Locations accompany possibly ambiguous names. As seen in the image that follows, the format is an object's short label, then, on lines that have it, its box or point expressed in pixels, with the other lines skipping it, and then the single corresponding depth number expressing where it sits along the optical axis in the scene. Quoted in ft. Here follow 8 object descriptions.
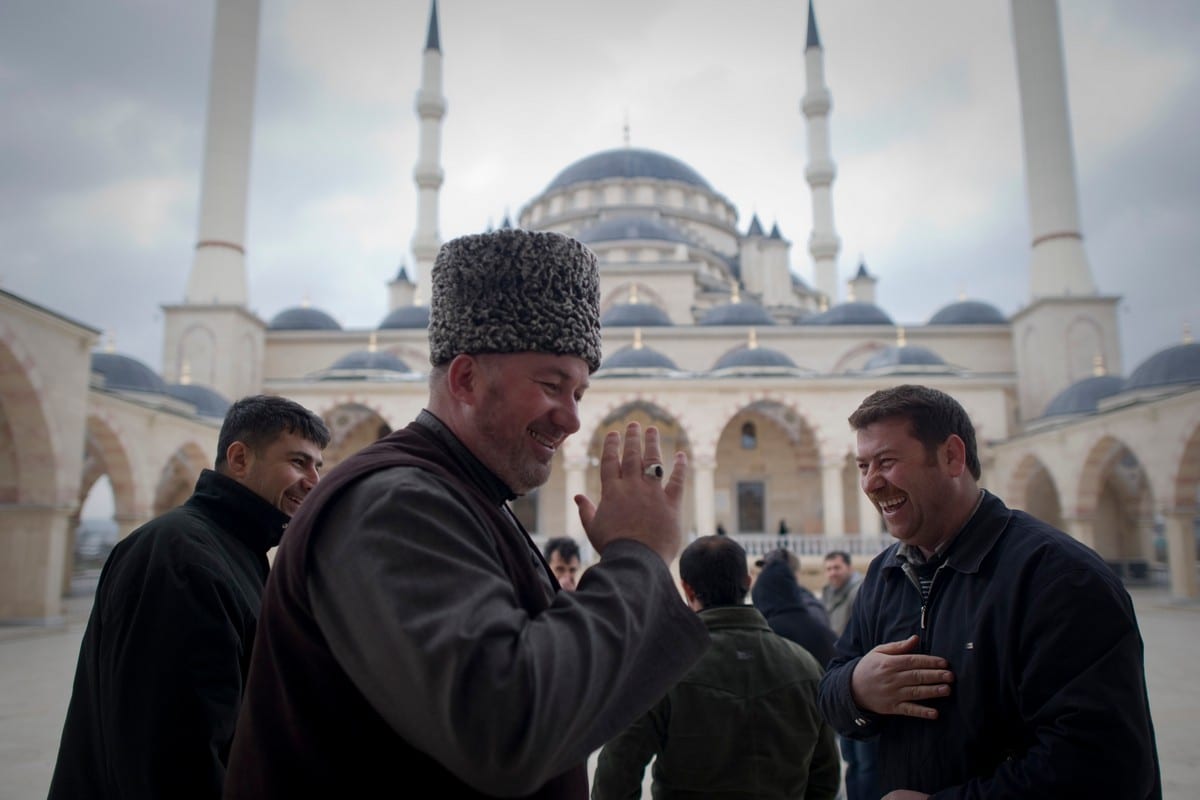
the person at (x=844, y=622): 11.39
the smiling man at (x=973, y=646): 4.44
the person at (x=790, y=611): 11.80
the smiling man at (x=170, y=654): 5.55
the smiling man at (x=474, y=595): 2.78
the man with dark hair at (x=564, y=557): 14.48
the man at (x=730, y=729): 7.32
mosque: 34.83
